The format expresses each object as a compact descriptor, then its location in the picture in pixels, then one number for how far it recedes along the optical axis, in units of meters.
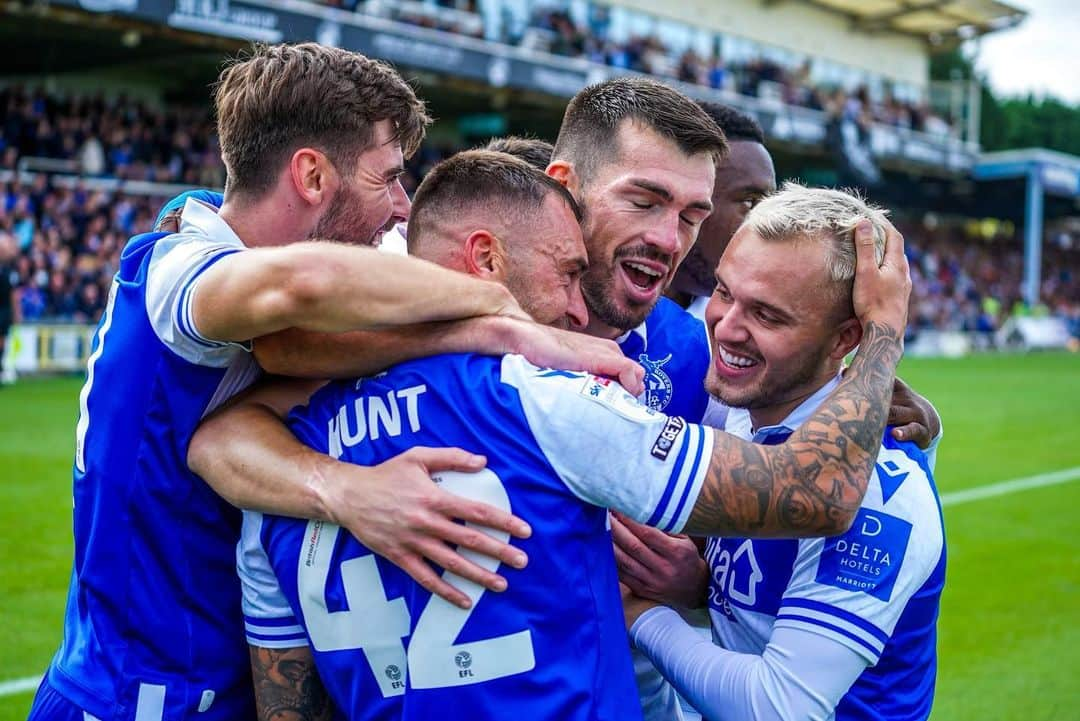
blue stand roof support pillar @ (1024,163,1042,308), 44.81
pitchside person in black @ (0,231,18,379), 17.31
